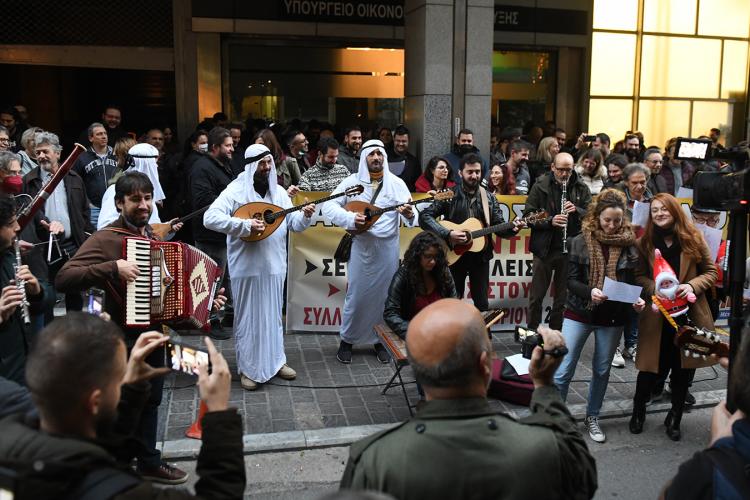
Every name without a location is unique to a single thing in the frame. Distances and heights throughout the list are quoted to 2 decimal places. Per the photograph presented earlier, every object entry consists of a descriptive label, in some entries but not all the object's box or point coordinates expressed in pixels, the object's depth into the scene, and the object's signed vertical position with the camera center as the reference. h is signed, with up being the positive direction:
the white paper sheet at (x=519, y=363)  3.85 -1.14
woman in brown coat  5.99 -1.19
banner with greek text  8.38 -1.51
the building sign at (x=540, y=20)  15.22 +2.59
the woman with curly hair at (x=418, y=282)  6.15 -1.16
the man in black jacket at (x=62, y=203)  7.20 -0.61
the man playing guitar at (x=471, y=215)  7.60 -0.73
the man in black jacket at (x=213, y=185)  8.01 -0.46
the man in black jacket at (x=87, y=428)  1.96 -0.83
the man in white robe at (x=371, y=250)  7.46 -1.07
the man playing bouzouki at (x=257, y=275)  6.65 -1.18
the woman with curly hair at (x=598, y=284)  5.84 -1.10
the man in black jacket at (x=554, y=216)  7.77 -0.75
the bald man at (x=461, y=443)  2.26 -0.94
